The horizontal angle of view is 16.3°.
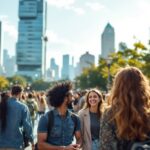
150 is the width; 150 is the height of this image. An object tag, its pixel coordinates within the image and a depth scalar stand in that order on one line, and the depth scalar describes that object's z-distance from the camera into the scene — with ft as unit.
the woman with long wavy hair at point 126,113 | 12.99
